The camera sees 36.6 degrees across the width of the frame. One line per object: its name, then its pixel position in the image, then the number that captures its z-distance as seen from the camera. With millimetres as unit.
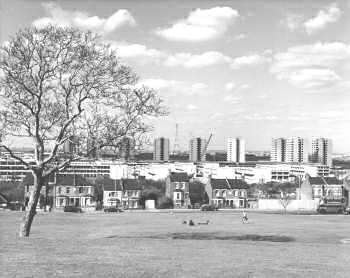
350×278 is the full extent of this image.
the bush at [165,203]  114812
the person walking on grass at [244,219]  59928
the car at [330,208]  96500
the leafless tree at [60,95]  26125
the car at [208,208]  100125
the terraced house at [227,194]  124438
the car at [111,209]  92781
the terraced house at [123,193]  118312
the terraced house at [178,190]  124312
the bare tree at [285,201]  108500
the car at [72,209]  88375
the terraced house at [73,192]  114375
